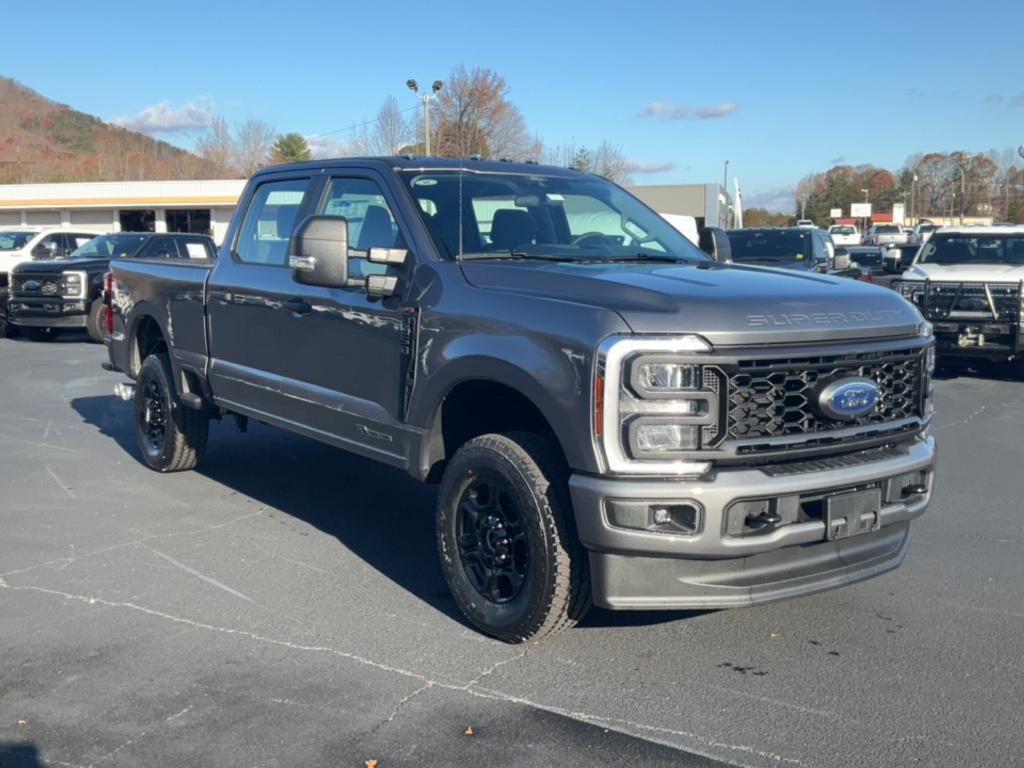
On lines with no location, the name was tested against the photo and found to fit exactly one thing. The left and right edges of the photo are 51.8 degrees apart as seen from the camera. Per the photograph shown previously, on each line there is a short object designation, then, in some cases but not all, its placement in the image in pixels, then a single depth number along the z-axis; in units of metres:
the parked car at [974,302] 12.05
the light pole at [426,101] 30.53
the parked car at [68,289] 16.50
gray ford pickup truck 3.84
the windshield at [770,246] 15.95
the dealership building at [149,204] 44.41
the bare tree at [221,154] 76.69
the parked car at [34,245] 19.48
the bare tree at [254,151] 72.75
